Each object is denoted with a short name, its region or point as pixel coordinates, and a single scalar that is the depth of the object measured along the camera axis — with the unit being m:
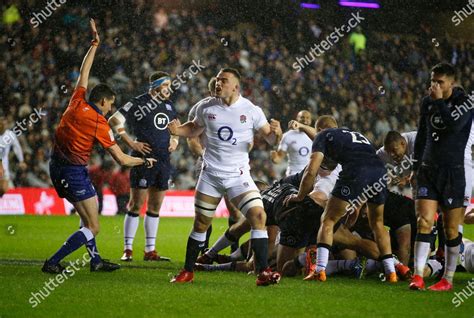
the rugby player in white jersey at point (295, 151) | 29.08
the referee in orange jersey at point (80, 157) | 18.97
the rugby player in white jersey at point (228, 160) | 17.53
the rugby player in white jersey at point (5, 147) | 27.62
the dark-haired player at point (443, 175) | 16.75
